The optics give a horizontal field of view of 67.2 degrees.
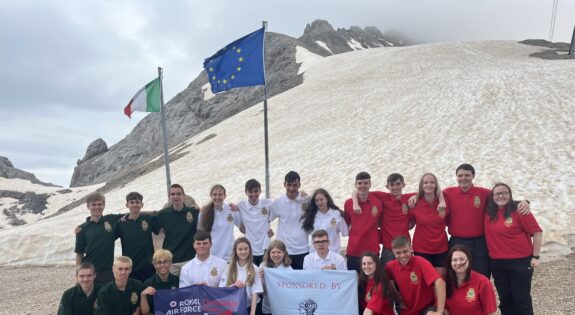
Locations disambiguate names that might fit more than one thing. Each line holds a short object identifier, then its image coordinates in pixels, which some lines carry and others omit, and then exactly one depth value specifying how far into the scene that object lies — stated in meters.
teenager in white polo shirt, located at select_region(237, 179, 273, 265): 8.64
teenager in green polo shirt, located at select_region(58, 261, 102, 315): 6.48
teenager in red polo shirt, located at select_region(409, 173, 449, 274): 7.35
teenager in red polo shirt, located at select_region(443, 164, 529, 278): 7.23
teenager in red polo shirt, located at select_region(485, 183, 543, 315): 6.80
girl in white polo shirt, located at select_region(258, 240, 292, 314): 7.15
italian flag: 16.11
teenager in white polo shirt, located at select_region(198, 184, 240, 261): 8.26
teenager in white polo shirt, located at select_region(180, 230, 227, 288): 7.04
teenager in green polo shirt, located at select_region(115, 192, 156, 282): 7.91
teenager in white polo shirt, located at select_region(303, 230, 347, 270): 7.17
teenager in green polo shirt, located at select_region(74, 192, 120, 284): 7.79
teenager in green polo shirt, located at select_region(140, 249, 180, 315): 6.69
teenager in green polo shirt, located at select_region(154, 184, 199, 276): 8.11
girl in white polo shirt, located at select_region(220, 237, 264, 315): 6.94
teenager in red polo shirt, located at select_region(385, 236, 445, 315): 6.23
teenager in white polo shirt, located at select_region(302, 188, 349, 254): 8.02
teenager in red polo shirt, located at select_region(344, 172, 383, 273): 7.68
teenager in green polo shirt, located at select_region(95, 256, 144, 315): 6.44
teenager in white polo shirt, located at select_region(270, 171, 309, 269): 8.34
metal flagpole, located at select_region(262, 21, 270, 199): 12.96
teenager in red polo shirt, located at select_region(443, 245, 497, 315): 5.94
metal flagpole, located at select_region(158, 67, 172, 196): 14.73
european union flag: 13.10
